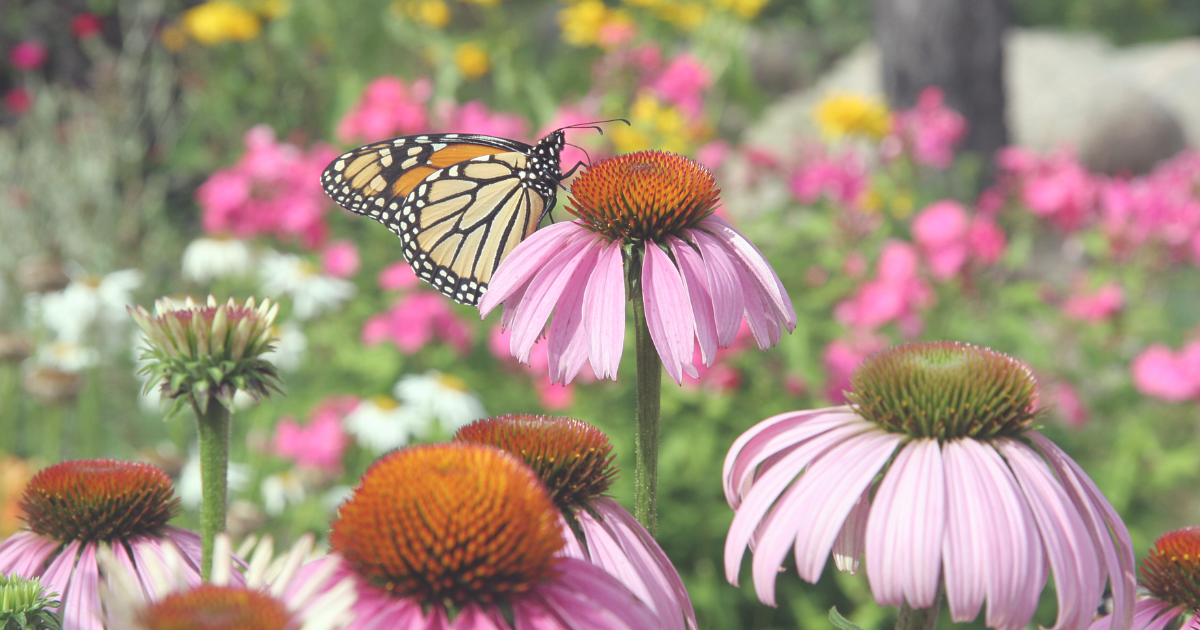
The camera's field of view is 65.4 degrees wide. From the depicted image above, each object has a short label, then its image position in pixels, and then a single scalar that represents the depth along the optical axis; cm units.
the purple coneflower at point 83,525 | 88
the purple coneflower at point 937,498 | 67
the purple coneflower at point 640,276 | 87
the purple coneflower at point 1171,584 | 81
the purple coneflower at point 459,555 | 61
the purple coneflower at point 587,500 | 75
